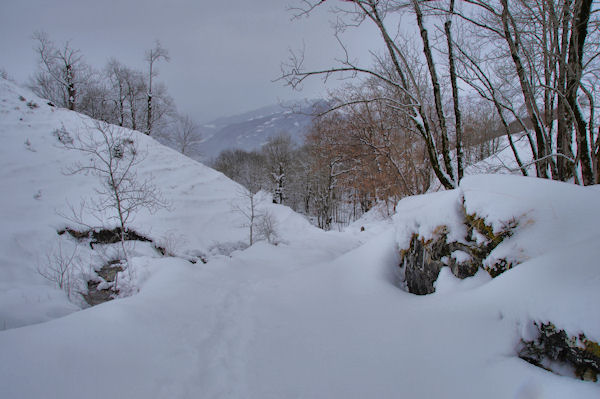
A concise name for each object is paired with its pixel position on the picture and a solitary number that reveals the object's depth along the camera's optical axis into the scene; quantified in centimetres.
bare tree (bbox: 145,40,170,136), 2247
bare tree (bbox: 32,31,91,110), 2062
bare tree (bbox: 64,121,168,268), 1080
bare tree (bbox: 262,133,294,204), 2869
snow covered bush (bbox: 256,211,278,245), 1392
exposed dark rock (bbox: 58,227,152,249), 956
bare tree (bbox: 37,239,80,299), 657
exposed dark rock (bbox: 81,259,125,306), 679
